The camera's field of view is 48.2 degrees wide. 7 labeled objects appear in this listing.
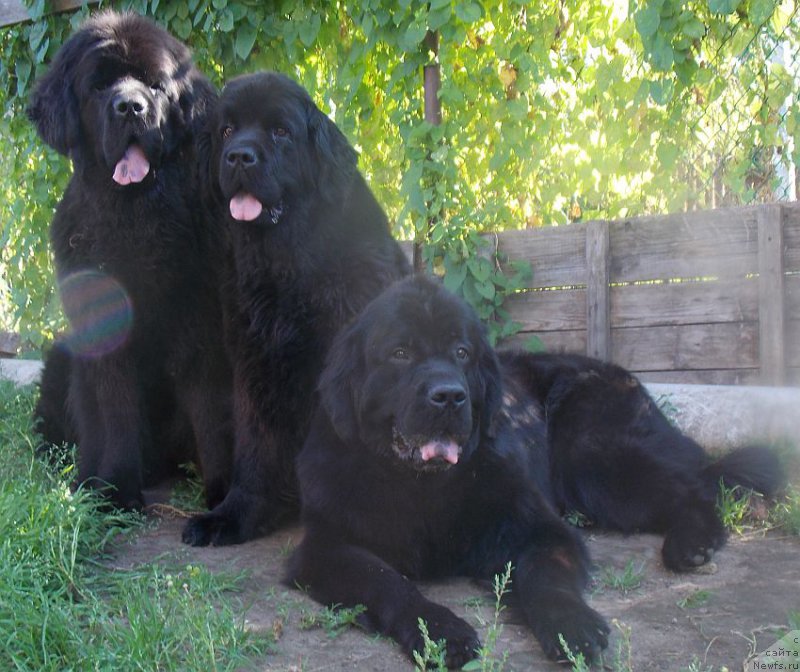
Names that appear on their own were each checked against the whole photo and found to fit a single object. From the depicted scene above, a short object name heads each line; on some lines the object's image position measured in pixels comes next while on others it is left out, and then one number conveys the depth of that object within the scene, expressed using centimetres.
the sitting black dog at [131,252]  299
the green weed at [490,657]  161
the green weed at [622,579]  232
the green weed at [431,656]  161
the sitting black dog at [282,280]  284
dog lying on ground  213
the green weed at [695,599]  217
